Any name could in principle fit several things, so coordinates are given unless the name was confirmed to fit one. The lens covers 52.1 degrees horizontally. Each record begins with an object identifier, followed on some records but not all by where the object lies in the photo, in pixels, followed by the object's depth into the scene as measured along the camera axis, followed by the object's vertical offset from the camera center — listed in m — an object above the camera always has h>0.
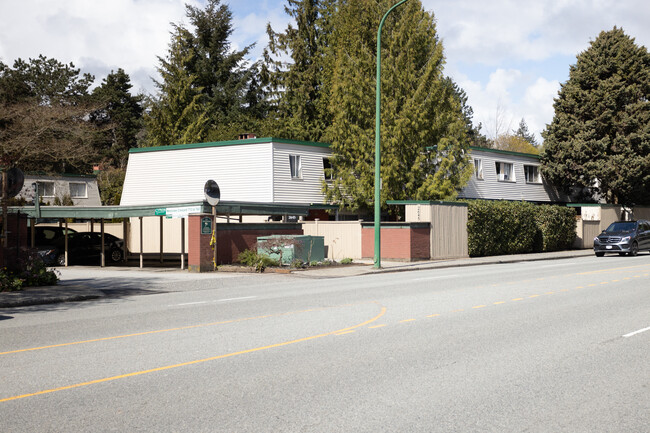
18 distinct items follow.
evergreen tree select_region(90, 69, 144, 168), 70.50 +11.68
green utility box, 25.06 -0.94
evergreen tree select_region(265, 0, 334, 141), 53.62 +12.43
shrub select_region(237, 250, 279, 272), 23.64 -1.39
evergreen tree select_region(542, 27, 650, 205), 47.97 +7.13
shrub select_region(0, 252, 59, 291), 16.86 -1.26
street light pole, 24.57 +1.03
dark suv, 32.69 -0.89
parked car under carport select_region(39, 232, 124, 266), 30.62 -1.16
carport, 24.88 +0.48
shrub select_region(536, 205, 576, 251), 37.34 -0.33
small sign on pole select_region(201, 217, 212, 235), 23.73 -0.13
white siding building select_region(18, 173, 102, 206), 49.44 +2.70
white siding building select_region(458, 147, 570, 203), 43.69 +2.99
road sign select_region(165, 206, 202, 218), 24.45 +0.44
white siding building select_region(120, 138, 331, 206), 34.56 +2.80
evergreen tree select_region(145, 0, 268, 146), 57.34 +12.54
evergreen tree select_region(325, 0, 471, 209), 35.22 +5.37
